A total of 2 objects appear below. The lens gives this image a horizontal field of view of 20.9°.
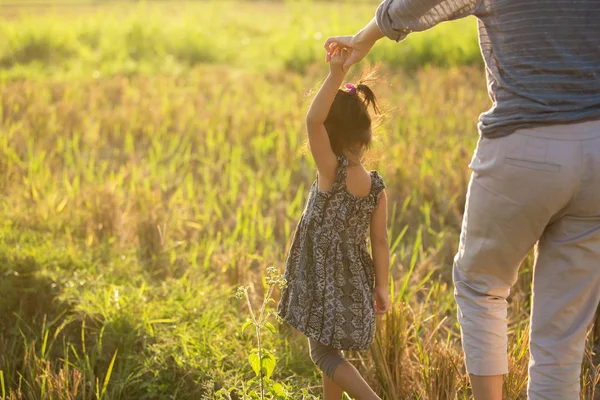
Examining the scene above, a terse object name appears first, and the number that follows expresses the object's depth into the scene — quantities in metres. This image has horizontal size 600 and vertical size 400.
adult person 3.97
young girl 4.37
